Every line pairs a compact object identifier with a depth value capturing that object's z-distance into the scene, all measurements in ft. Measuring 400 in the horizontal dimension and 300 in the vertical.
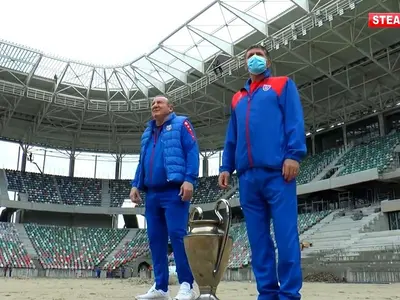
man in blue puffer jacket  13.64
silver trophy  11.52
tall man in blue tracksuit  9.80
